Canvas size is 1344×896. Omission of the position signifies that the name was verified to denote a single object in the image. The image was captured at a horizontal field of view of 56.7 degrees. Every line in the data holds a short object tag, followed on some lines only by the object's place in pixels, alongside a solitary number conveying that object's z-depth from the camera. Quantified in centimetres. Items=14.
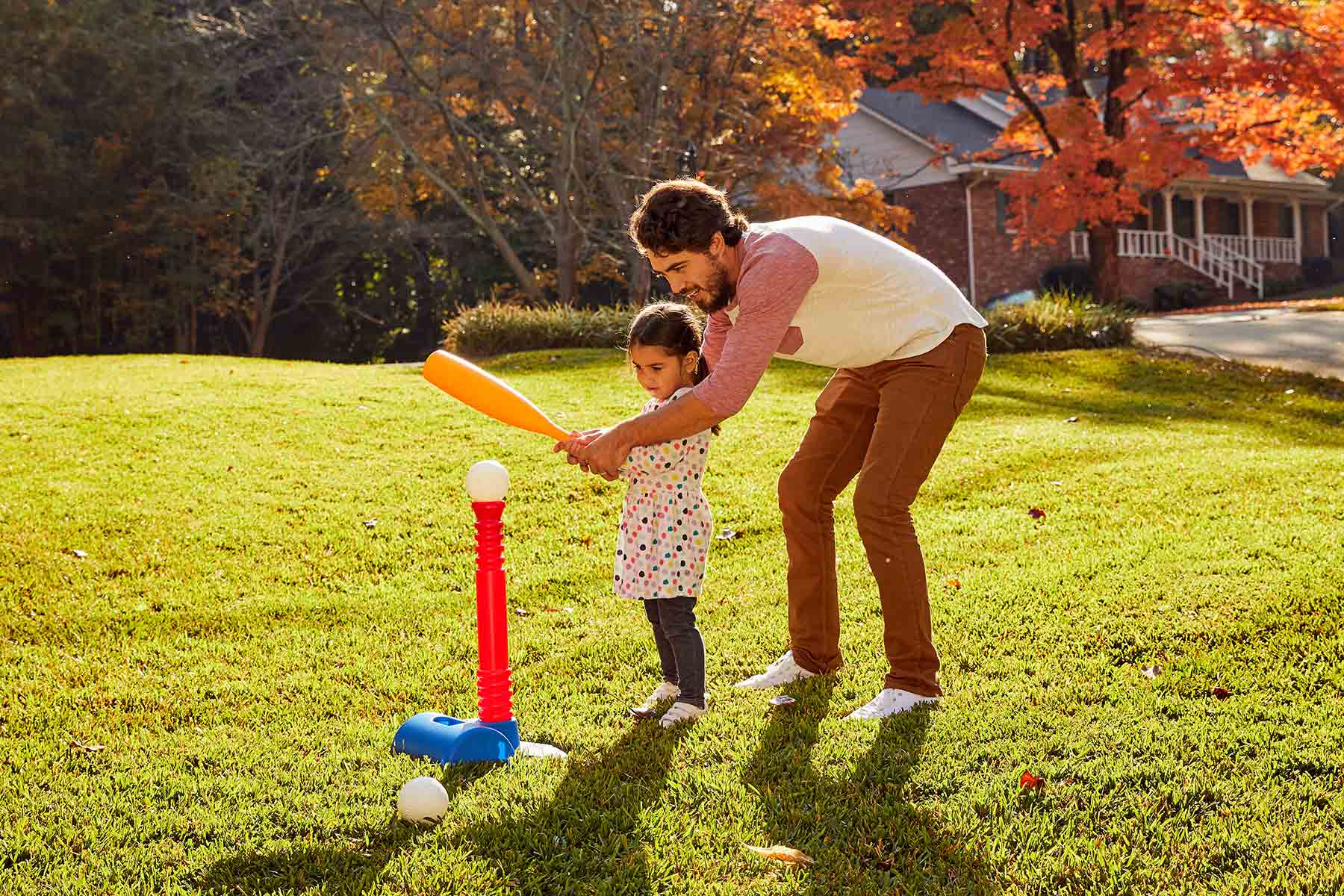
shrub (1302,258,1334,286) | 3781
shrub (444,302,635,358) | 1582
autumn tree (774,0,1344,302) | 1722
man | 362
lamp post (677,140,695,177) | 2047
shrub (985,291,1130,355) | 1492
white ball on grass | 324
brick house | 2812
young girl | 397
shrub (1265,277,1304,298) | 3472
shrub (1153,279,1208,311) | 3078
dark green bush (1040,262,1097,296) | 2900
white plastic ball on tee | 342
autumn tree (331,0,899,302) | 1836
